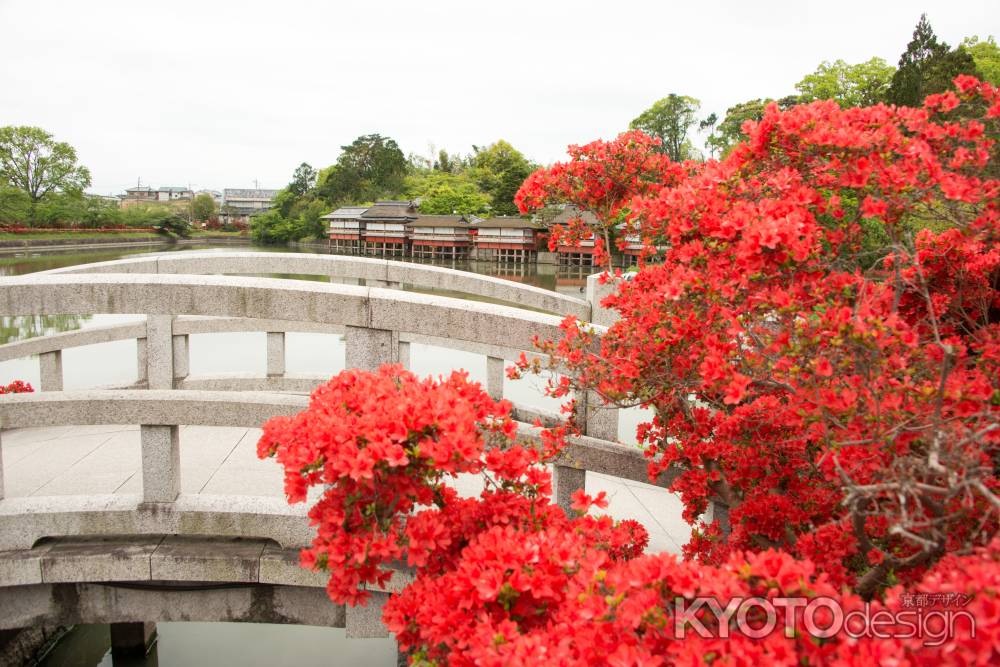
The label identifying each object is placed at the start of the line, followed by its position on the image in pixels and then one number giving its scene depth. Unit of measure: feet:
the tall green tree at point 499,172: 108.06
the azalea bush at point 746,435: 4.05
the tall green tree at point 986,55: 79.00
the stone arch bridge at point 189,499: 9.18
